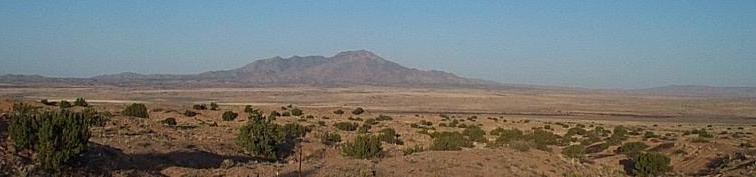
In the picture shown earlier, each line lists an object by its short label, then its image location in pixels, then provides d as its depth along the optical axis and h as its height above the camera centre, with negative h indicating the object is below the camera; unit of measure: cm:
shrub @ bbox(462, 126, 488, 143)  3385 -260
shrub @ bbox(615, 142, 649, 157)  2805 -255
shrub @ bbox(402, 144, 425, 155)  2421 -244
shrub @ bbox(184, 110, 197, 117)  3654 -188
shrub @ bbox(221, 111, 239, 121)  3630 -196
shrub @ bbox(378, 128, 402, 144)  2952 -238
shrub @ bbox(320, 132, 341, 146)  2784 -236
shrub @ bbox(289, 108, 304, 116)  4469 -210
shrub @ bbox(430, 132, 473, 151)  2582 -240
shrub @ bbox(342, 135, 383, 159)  2158 -212
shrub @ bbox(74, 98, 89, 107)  3897 -156
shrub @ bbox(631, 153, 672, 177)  2222 -250
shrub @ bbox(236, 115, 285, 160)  2222 -196
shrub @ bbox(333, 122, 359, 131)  3512 -231
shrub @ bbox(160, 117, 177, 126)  3010 -194
